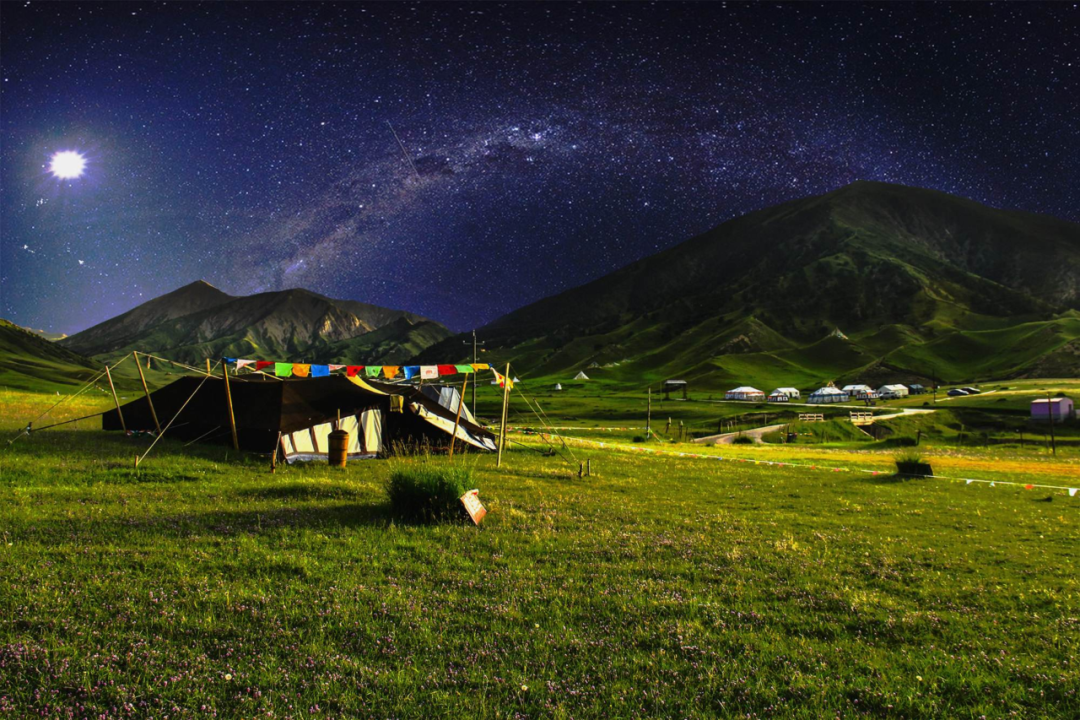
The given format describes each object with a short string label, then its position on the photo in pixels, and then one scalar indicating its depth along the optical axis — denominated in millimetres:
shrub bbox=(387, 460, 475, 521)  12883
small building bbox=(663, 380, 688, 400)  163738
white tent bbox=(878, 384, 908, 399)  137000
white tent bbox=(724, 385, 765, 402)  135125
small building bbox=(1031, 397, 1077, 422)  87431
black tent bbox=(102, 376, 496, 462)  22609
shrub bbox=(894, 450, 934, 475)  27016
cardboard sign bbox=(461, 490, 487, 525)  12498
